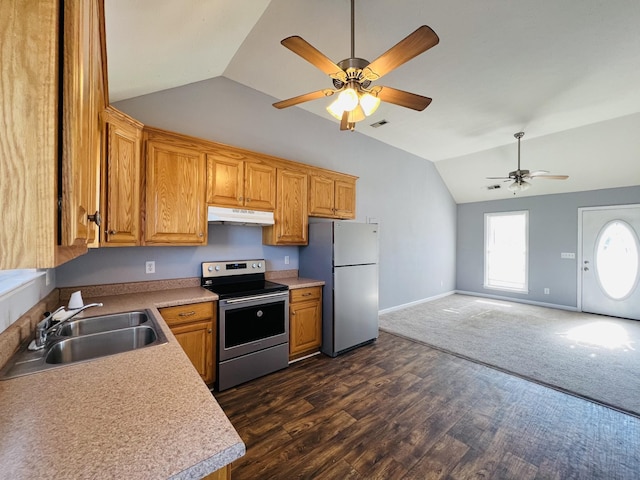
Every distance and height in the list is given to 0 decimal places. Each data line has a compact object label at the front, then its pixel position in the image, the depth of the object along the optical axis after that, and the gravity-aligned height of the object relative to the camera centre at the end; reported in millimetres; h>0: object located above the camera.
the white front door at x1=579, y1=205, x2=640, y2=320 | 4797 -397
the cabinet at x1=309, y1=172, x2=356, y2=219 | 3373 +569
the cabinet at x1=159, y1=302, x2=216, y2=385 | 2193 -790
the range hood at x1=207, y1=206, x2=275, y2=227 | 2527 +221
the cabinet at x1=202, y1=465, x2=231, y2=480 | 785 -713
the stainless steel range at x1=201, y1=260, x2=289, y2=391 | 2441 -825
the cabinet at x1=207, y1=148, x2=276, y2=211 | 2557 +584
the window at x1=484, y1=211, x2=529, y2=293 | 6051 -266
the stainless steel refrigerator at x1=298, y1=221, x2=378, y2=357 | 3162 -462
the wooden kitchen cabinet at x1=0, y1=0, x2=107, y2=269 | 479 +199
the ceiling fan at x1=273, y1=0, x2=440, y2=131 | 1549 +1113
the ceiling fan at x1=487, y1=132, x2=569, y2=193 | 4150 +1009
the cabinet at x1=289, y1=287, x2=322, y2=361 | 2973 -953
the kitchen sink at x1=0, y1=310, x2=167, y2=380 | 1101 -549
